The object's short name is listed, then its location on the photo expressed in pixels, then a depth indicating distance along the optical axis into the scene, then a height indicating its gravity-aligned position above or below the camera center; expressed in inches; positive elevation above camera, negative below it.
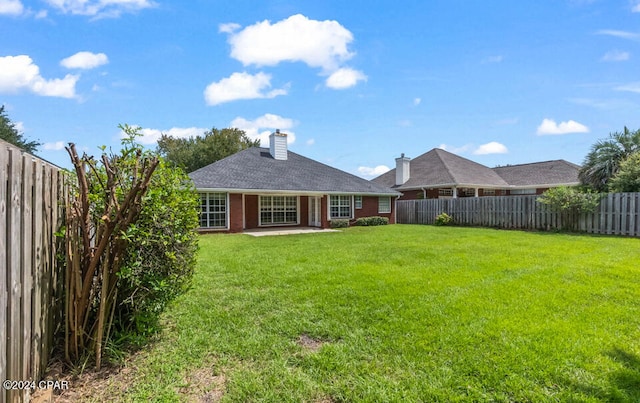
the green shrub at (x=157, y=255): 117.0 -22.0
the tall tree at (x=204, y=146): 1459.2 +248.4
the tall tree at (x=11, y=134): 1067.7 +224.9
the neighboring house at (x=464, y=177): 962.1 +66.3
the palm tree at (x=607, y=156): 634.8 +85.2
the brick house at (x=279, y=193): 642.2 +12.5
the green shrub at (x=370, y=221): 792.9 -57.9
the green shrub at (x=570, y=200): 531.2 -4.5
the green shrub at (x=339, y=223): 755.4 -60.0
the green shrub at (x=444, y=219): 759.7 -51.1
